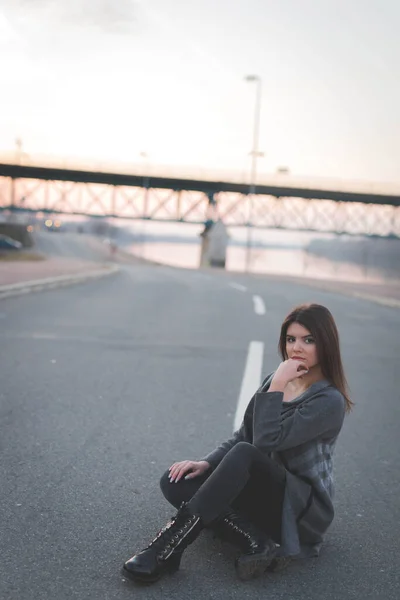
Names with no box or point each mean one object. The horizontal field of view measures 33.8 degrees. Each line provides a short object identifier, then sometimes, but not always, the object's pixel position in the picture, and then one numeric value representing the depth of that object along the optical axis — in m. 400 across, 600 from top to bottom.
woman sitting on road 3.07
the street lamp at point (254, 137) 49.65
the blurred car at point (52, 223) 160.25
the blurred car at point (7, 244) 53.84
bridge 59.78
